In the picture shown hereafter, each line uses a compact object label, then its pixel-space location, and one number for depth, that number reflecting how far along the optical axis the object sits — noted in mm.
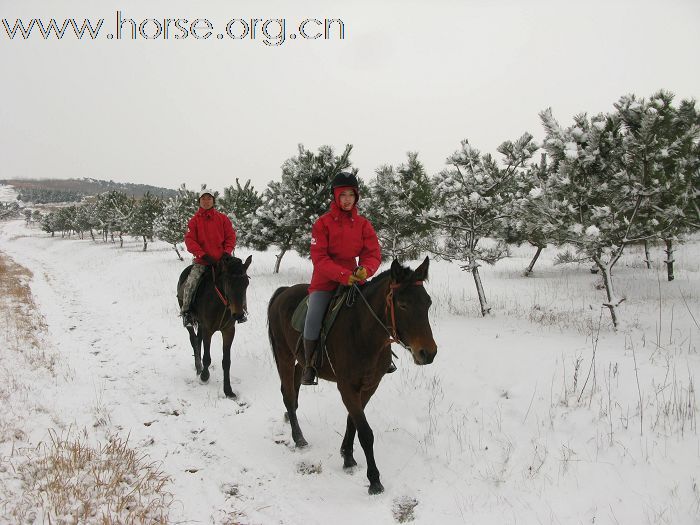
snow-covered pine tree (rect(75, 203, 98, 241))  63062
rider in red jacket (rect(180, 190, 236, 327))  7672
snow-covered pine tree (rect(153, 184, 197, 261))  32531
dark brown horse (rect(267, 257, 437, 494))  3631
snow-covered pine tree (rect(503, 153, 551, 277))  9282
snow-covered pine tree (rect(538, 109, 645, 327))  8383
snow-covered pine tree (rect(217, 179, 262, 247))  24619
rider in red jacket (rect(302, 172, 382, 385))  4559
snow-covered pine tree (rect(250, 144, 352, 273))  17516
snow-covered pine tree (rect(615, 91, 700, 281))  8023
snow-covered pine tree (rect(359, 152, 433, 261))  13805
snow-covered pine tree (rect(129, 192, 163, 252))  47088
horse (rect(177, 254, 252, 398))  6754
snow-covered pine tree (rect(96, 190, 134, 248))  52200
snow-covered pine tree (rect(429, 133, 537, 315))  10891
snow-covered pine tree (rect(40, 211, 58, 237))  85712
